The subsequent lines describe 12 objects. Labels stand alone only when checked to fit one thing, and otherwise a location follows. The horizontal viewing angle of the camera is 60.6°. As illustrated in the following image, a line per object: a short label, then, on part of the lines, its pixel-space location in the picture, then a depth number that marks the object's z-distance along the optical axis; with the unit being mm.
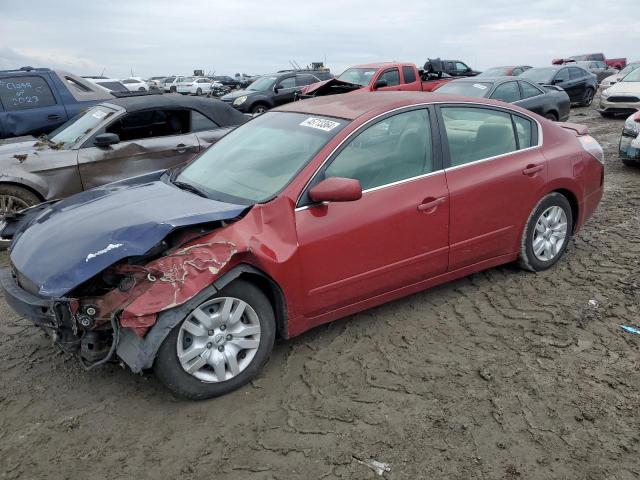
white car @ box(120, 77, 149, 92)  30484
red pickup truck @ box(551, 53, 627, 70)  39344
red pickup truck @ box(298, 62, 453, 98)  13824
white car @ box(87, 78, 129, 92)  15797
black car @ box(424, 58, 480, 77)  22759
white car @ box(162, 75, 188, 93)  37897
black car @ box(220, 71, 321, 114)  15738
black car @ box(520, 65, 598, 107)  14967
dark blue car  7859
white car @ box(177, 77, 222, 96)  33781
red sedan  2914
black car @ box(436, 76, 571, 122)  10242
